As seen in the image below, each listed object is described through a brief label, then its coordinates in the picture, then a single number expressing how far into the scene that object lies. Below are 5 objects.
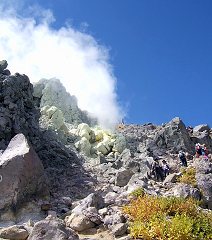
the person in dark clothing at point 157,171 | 23.21
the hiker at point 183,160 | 25.67
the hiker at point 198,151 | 27.79
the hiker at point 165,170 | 23.58
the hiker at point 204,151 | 27.88
